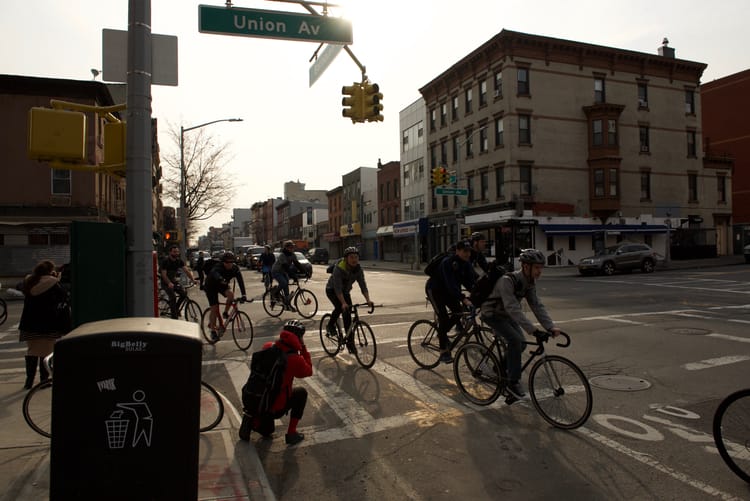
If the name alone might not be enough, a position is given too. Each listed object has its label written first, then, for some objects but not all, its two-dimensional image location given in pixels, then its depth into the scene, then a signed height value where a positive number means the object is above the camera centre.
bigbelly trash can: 2.75 -0.86
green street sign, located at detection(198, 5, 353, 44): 8.03 +3.85
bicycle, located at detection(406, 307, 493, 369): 7.36 -1.34
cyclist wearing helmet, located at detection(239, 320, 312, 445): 4.84 -1.36
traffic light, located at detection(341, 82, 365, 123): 12.44 +3.83
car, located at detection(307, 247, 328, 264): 56.44 +0.02
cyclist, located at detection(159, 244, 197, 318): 11.60 -0.47
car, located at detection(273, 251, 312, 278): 28.97 -0.35
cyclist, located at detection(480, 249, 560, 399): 5.44 -0.62
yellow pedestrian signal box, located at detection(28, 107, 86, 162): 4.50 +1.13
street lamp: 29.37 +3.52
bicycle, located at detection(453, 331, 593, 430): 5.07 -1.43
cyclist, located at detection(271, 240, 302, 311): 13.52 -0.34
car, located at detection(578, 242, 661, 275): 27.31 -0.47
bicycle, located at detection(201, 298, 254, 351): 9.57 -1.35
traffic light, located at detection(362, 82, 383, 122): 12.39 +3.83
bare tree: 44.66 +6.38
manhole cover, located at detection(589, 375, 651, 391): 6.50 -1.74
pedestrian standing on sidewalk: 6.62 -0.78
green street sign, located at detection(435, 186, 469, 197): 29.69 +3.84
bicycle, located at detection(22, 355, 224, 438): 4.84 -1.53
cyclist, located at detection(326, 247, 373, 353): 8.05 -0.46
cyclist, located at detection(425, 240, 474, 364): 7.55 -0.47
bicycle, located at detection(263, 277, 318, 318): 13.57 -1.23
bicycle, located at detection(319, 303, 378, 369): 7.74 -1.35
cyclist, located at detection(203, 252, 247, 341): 9.68 -0.53
